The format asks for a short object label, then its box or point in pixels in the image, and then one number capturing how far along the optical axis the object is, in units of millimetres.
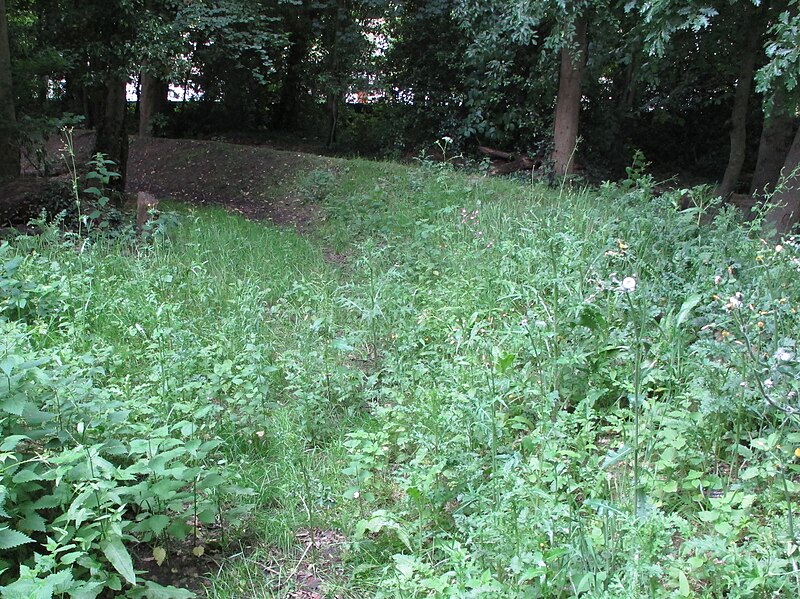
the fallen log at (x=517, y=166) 12923
